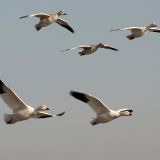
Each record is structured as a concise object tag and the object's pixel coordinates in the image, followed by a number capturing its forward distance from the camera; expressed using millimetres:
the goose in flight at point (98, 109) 29641
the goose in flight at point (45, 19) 33969
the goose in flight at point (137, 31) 33750
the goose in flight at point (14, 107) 27859
